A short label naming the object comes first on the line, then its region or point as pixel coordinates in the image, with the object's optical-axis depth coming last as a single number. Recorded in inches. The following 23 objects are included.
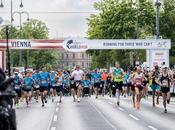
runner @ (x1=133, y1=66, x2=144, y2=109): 1014.4
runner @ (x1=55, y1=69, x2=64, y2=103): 1311.9
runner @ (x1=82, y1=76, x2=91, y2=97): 1626.4
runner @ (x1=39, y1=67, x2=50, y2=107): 1148.5
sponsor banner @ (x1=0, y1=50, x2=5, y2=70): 1690.6
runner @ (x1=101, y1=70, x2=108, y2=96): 1699.2
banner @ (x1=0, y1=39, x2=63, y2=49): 1784.0
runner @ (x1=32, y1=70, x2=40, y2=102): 1165.8
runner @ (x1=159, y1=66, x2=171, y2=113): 936.9
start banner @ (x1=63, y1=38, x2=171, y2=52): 1804.9
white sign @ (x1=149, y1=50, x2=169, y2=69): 1823.3
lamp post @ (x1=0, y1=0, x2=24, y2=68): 2465.8
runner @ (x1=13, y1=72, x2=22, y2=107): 1116.5
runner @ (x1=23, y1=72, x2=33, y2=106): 1194.1
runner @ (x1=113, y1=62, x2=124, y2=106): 1104.8
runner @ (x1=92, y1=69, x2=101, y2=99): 1563.7
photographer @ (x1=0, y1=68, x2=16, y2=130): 333.7
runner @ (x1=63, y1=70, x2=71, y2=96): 1827.0
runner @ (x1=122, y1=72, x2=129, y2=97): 1572.8
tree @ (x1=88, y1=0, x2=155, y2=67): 2768.2
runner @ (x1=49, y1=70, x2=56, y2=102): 1232.2
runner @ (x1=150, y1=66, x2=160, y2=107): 1059.7
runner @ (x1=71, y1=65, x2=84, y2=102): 1229.1
